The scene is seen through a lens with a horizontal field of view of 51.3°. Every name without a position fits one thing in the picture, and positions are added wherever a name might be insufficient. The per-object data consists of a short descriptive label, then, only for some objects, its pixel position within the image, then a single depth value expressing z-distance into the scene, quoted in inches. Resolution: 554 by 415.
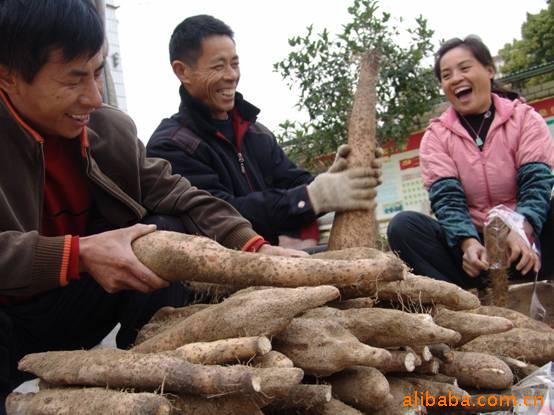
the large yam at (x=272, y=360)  57.9
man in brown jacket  70.9
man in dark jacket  113.6
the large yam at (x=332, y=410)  60.1
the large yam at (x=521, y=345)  85.4
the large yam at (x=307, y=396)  58.7
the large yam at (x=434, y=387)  69.5
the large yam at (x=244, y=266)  70.9
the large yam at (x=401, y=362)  67.1
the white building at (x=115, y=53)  335.6
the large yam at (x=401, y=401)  65.1
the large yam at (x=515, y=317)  91.7
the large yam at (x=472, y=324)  76.4
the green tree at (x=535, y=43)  399.2
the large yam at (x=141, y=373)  53.7
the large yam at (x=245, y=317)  61.1
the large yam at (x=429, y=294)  78.0
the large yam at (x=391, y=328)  66.8
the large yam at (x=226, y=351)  57.3
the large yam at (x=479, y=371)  74.1
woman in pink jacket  127.4
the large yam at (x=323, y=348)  60.9
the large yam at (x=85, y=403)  51.5
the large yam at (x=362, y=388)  61.8
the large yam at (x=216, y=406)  55.1
